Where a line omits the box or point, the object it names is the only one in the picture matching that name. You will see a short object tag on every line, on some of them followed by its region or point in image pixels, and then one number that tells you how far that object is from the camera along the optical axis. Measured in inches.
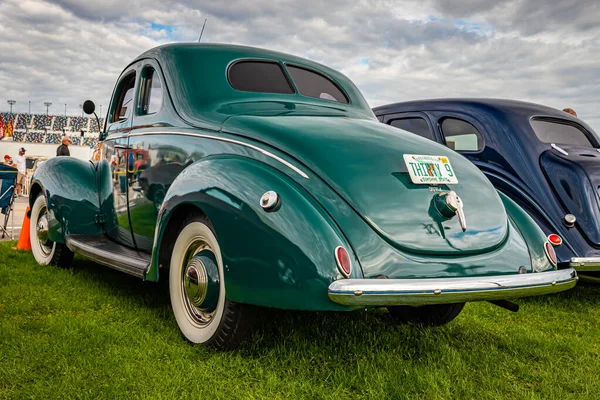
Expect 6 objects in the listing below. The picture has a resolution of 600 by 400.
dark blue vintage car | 184.2
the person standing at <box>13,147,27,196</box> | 712.4
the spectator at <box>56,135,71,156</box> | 509.0
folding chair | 286.8
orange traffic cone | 256.5
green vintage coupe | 101.1
